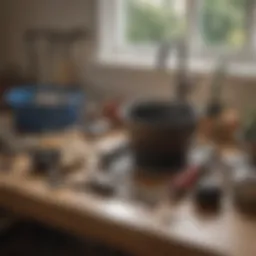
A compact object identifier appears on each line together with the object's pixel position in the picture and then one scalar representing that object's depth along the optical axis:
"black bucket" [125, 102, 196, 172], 1.39
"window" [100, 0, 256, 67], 1.91
